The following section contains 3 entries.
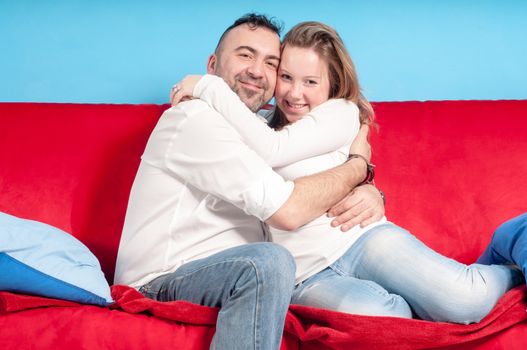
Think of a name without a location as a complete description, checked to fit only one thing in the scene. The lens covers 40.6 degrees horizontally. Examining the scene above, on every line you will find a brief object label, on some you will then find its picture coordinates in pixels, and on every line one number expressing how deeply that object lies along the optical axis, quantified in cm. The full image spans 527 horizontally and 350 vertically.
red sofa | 223
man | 154
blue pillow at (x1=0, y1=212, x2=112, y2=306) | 162
